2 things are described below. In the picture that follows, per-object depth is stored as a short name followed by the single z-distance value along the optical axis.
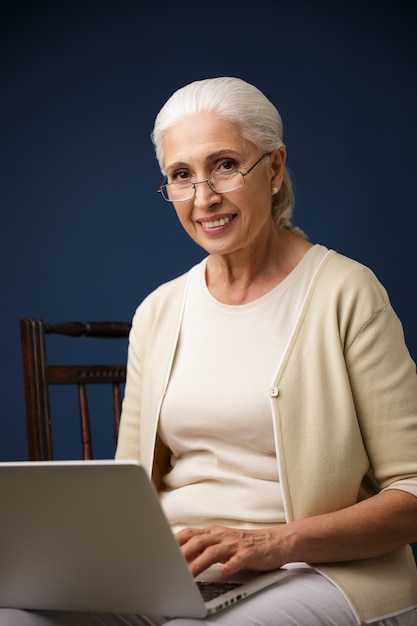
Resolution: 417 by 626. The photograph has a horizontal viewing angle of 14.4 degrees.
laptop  1.81
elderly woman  2.06
